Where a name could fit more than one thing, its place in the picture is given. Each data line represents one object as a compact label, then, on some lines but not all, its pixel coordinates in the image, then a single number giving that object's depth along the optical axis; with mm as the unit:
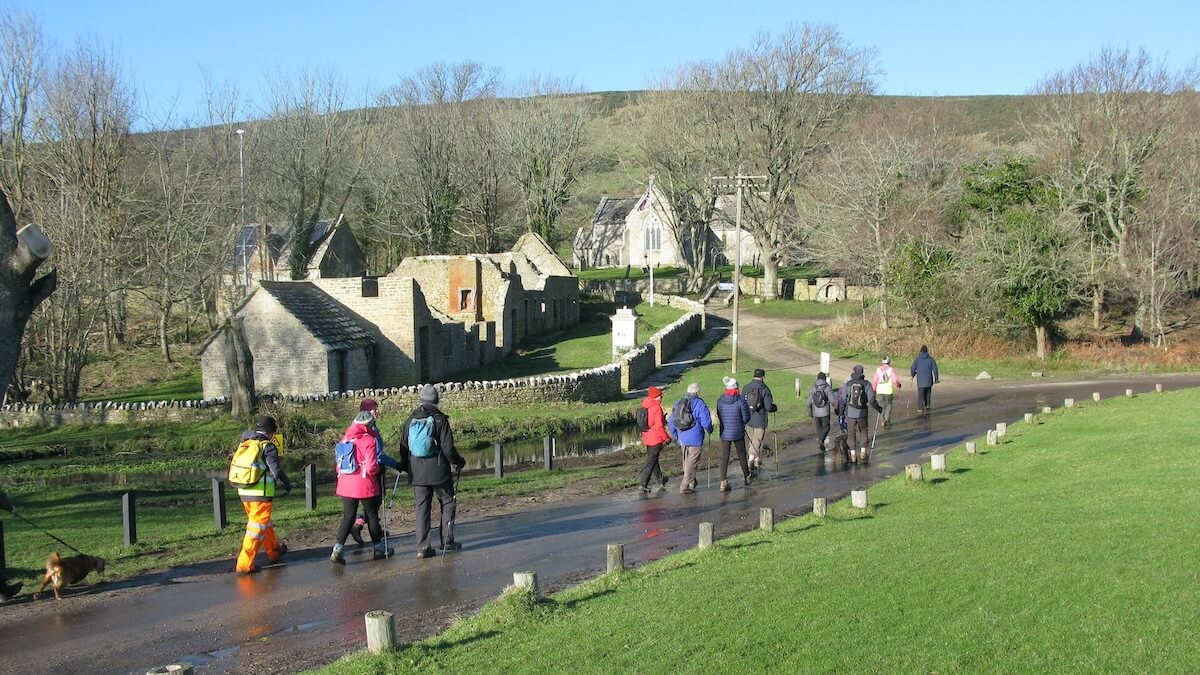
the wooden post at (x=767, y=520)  13109
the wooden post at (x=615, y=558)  11008
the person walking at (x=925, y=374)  28219
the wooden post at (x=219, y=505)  15391
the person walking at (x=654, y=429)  17812
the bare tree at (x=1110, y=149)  43812
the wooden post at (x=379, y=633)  8180
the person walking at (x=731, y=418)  17969
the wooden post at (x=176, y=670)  6719
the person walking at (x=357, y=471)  12812
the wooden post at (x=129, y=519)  14102
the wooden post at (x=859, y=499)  14125
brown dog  11285
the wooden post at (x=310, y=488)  17266
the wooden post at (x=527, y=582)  9703
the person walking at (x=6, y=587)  11359
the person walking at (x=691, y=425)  17578
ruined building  35375
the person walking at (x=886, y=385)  26234
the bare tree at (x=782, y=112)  65062
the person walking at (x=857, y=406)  20875
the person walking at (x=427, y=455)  12688
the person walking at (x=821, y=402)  21797
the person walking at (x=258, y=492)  12445
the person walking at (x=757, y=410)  19125
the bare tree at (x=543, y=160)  77938
